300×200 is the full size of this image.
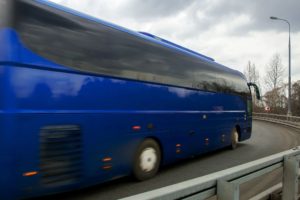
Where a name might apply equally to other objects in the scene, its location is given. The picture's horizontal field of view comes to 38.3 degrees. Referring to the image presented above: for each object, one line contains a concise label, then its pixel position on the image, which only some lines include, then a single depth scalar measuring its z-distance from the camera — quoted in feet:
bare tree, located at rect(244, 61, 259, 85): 260.13
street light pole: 128.01
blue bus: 19.45
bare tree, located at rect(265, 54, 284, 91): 214.28
